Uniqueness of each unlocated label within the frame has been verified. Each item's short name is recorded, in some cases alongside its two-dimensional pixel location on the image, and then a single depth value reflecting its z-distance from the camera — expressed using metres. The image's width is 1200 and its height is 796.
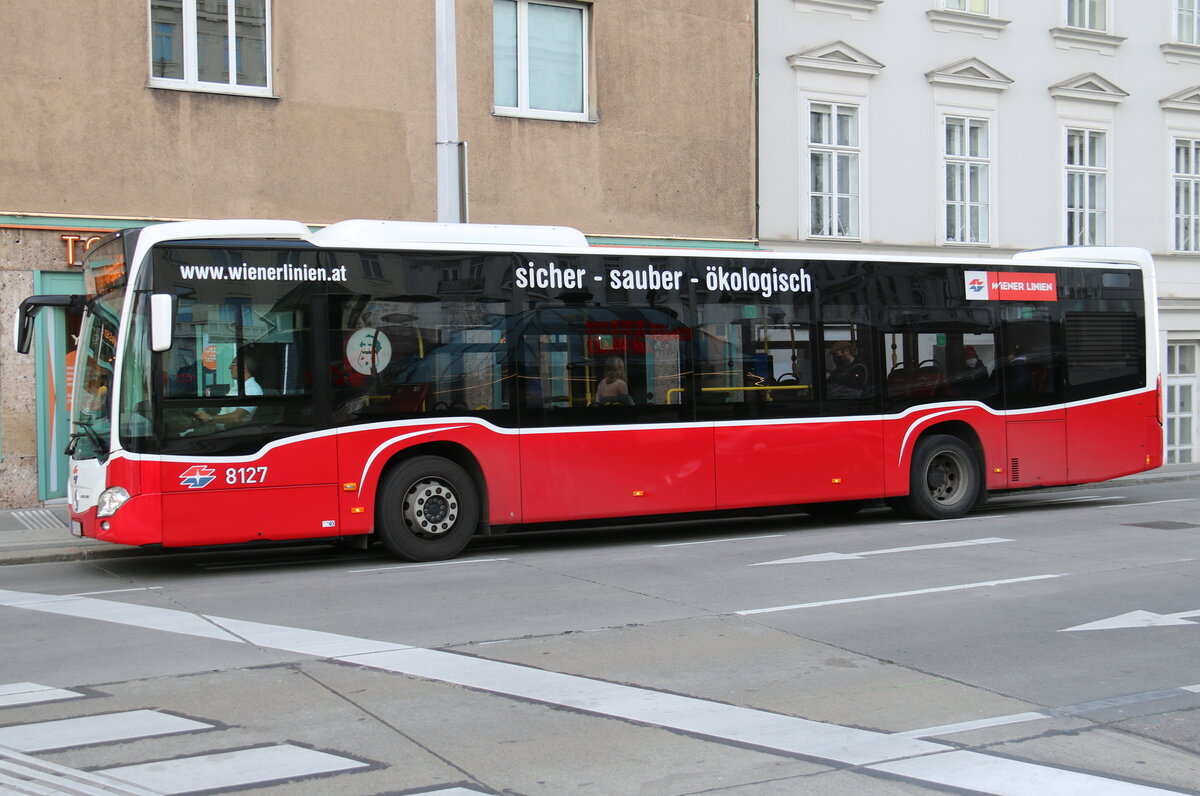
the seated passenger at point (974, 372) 14.98
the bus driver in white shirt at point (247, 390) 10.87
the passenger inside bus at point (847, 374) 14.02
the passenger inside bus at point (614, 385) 12.60
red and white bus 10.82
